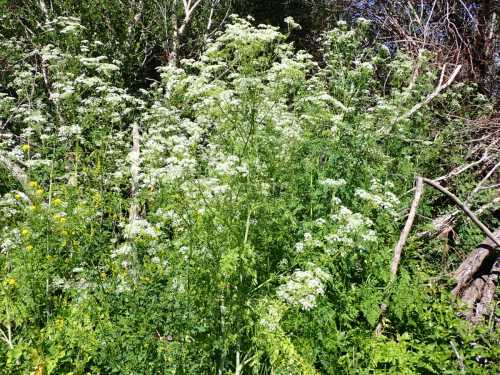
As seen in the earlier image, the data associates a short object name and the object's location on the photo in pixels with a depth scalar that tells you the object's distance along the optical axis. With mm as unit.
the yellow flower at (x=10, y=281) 3920
